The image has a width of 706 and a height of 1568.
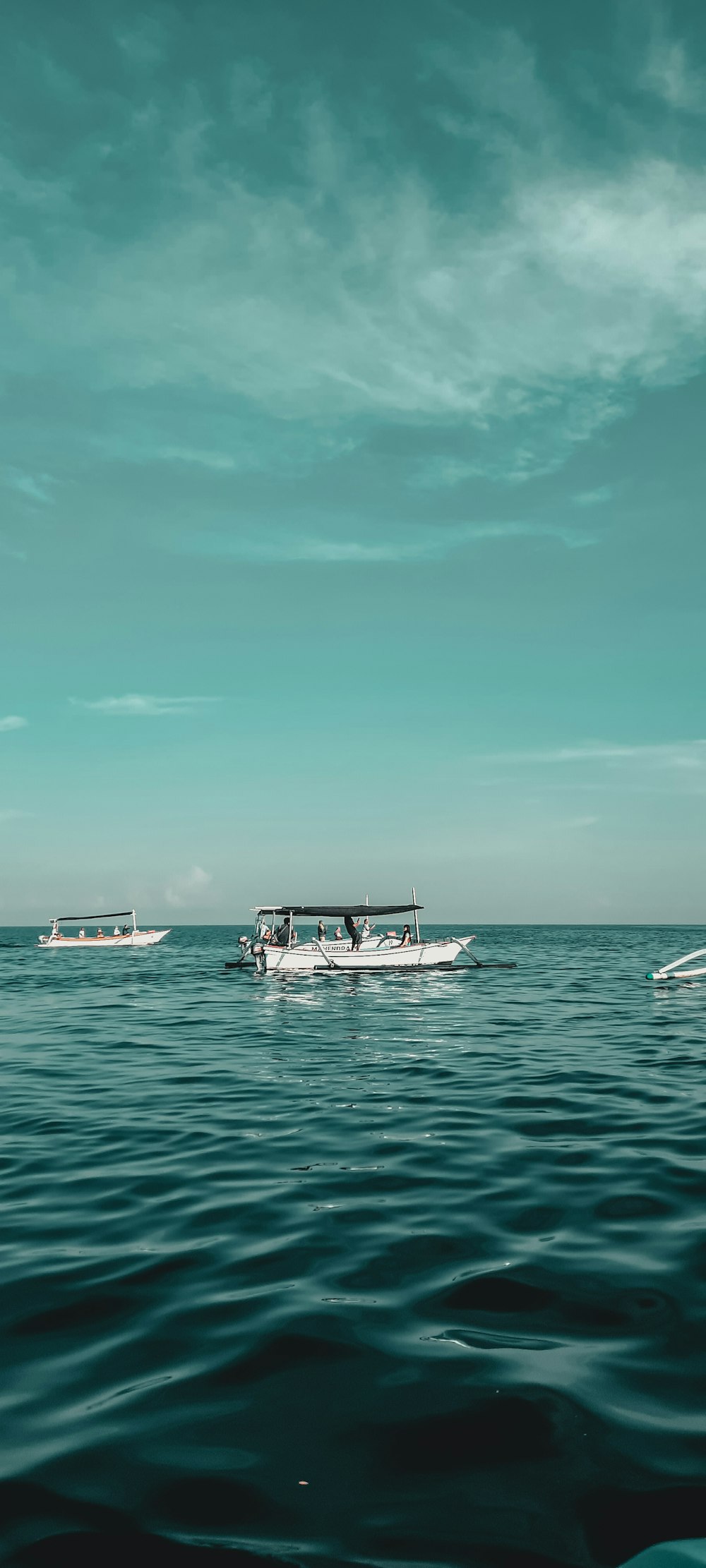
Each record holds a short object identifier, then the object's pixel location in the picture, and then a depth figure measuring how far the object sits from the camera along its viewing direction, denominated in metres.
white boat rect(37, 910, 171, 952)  85.88
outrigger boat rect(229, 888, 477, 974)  41.69
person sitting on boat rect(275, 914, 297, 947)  49.19
